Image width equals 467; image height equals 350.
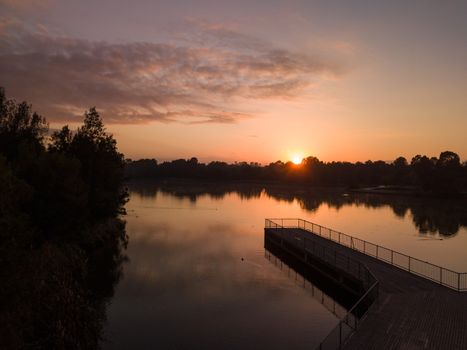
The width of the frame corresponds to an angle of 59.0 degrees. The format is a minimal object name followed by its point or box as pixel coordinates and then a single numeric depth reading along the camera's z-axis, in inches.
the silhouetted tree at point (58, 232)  681.0
